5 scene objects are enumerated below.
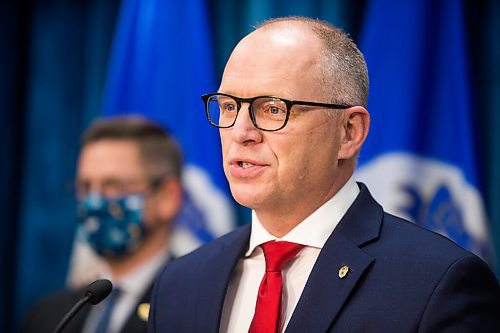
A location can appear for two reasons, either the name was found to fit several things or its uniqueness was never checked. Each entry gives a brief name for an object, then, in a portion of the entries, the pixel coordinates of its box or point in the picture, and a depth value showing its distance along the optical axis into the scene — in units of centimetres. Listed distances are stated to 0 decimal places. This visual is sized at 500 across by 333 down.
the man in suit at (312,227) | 402
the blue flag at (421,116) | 798
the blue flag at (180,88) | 914
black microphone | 423
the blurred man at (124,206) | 796
